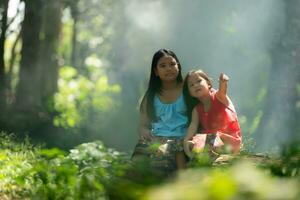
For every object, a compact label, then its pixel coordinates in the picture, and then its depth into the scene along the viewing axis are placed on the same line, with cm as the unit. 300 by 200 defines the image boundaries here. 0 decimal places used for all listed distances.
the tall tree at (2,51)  1589
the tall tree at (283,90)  1628
